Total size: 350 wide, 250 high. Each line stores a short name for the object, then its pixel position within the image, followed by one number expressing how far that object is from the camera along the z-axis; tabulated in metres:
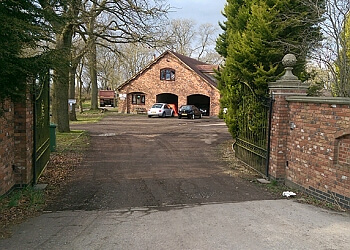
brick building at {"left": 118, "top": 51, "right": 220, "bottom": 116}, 38.56
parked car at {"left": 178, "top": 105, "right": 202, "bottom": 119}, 34.94
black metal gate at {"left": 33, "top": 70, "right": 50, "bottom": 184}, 7.48
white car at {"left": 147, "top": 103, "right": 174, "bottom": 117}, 35.72
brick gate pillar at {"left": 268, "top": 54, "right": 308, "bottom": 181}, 8.00
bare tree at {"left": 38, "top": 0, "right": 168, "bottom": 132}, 15.32
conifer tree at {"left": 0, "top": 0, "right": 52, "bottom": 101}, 4.65
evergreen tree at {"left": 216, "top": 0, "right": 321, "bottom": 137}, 9.90
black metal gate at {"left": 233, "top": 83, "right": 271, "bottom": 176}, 8.89
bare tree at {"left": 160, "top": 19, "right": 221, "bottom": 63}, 61.56
